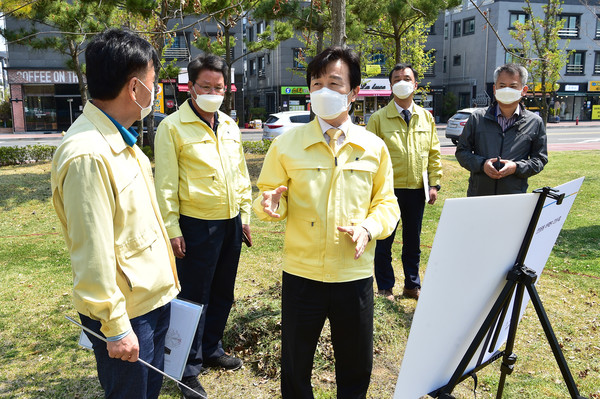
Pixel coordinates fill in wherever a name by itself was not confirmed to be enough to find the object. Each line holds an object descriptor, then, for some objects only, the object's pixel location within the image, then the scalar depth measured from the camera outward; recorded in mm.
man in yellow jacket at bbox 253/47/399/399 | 2297
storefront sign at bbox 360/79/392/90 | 35062
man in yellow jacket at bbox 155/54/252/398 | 3008
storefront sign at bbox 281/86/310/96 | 36594
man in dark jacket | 3613
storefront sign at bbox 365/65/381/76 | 31381
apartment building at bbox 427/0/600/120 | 37188
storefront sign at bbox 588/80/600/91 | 39406
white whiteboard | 1644
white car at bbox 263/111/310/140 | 18738
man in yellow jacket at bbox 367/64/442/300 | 4234
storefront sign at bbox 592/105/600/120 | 39719
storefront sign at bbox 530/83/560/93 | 19891
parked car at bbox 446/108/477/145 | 20891
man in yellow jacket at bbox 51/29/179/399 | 1685
